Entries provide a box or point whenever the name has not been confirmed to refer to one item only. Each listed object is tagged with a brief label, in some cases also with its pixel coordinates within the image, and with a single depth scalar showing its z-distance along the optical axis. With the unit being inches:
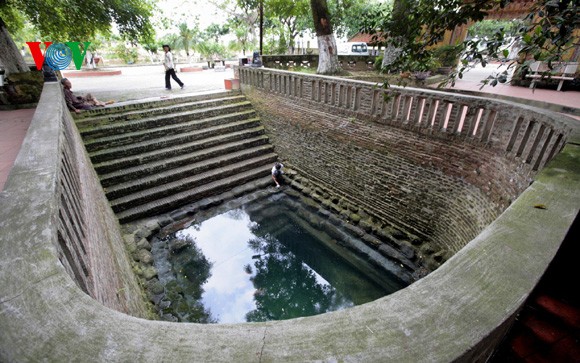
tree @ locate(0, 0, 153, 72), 294.0
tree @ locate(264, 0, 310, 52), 450.0
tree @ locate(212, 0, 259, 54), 518.8
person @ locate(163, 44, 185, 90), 383.2
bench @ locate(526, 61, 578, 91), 354.4
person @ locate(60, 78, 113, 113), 272.5
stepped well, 38.6
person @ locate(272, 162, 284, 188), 313.7
